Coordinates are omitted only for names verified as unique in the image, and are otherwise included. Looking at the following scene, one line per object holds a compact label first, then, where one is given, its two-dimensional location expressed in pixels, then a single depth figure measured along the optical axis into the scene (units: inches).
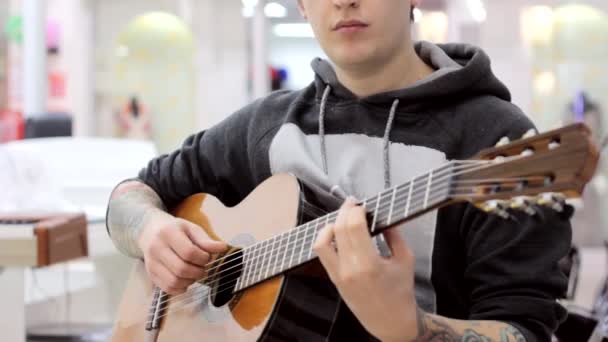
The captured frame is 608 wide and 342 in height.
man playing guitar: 37.4
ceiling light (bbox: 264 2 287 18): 253.8
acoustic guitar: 31.8
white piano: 93.3
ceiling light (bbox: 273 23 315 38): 234.5
